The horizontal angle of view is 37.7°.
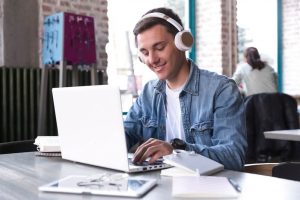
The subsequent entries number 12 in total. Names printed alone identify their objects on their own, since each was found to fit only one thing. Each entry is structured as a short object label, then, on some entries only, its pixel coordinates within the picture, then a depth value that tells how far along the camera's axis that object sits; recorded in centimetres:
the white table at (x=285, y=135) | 262
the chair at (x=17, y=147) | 205
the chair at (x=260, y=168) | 171
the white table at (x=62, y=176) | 105
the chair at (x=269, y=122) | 360
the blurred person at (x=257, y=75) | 552
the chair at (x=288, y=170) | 146
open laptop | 128
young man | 161
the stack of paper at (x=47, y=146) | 172
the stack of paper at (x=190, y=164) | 126
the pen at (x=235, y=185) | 107
